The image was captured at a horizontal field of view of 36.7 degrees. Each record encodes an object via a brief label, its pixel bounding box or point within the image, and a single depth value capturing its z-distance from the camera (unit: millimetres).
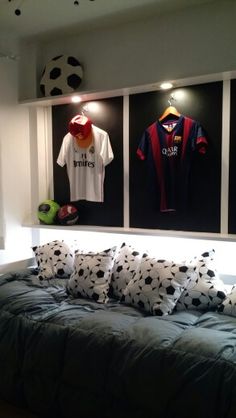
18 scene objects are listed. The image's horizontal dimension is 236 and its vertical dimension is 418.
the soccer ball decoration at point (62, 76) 3150
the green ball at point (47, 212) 3252
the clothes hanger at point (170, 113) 2771
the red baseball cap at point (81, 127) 3057
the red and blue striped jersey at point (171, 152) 2693
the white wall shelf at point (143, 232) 2578
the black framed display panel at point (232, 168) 2582
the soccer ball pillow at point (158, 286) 2205
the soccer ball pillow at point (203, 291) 2248
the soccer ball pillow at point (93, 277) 2494
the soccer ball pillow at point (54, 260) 2891
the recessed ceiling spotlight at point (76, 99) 3020
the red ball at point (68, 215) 3182
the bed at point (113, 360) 1616
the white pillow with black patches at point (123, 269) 2545
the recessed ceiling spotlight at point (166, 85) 2628
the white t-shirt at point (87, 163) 3076
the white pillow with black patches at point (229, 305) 2125
